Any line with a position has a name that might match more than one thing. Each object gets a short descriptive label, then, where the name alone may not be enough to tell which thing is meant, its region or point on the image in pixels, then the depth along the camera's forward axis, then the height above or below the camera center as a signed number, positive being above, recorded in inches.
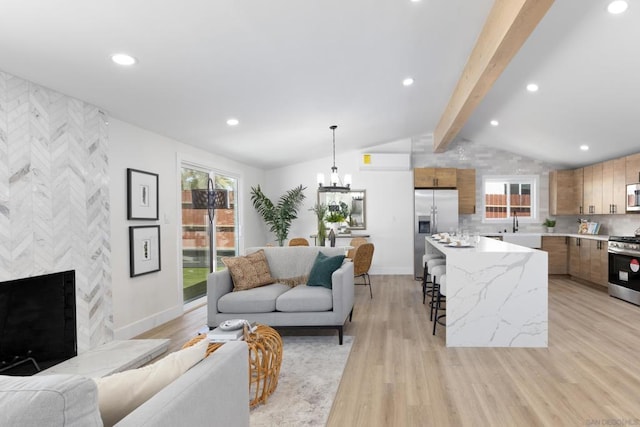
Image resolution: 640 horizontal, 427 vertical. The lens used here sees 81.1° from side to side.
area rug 91.0 -49.1
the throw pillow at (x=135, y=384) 44.7 -21.5
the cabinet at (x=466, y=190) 298.4 +19.1
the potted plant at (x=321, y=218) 270.8 -2.6
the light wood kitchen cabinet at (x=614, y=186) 226.5 +16.8
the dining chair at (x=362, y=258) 210.5 -24.9
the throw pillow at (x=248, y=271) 154.3 -23.5
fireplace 104.0 -31.5
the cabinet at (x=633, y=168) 213.0 +25.8
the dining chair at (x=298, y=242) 250.5 -18.0
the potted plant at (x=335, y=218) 284.2 -2.2
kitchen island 137.9 -31.6
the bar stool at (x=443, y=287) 145.1 -28.7
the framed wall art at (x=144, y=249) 154.5 -14.1
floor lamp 213.9 +8.9
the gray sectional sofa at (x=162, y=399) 31.8 -21.8
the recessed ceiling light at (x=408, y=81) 167.6 +60.8
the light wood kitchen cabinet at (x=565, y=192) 287.9 +16.3
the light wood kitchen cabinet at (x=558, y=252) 281.7 -29.4
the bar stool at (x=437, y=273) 160.4 -25.7
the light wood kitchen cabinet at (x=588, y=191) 262.5 +15.5
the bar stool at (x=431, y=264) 182.9 -24.8
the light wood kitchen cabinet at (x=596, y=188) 251.0 +16.7
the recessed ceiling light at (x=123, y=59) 101.5 +43.8
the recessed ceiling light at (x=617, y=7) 111.3 +62.4
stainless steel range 197.8 -30.5
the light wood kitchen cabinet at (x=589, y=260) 233.9 -31.7
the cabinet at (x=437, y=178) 290.8 +28.2
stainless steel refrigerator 287.6 -0.7
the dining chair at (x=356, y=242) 246.1 -18.2
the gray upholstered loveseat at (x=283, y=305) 142.2 -34.2
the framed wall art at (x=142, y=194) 153.9 +9.6
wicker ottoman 96.7 -39.6
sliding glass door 202.1 -6.5
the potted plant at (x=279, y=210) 292.8 +4.5
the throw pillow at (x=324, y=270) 155.6 -23.3
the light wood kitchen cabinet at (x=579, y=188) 275.4 +18.9
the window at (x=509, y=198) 305.3 +12.8
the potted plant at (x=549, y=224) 294.8 -8.5
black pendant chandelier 212.0 +18.6
